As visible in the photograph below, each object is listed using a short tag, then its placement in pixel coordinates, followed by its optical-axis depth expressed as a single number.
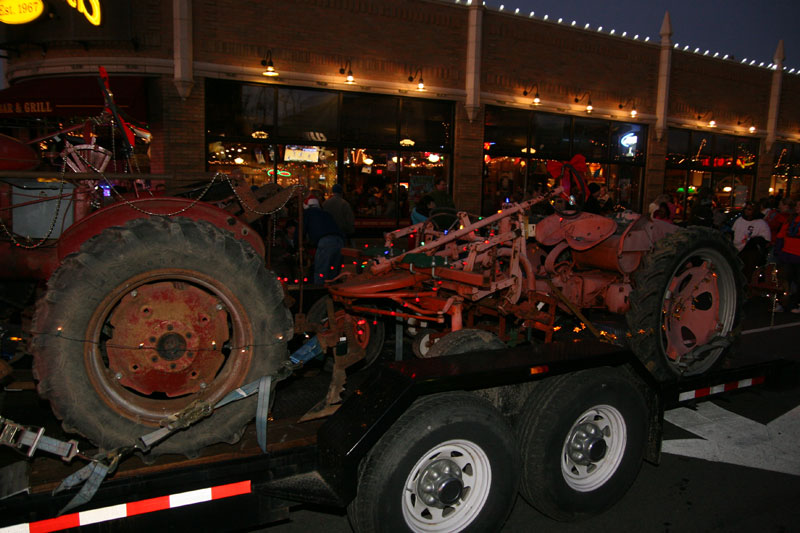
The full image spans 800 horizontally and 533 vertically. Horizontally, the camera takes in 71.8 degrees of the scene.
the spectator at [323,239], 8.78
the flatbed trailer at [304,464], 2.63
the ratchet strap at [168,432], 2.57
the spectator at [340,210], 10.72
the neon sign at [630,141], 18.58
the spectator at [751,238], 11.88
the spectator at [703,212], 13.22
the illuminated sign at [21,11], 11.78
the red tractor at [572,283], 4.79
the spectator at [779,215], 11.91
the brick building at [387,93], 11.91
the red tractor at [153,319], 2.86
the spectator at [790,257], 10.83
